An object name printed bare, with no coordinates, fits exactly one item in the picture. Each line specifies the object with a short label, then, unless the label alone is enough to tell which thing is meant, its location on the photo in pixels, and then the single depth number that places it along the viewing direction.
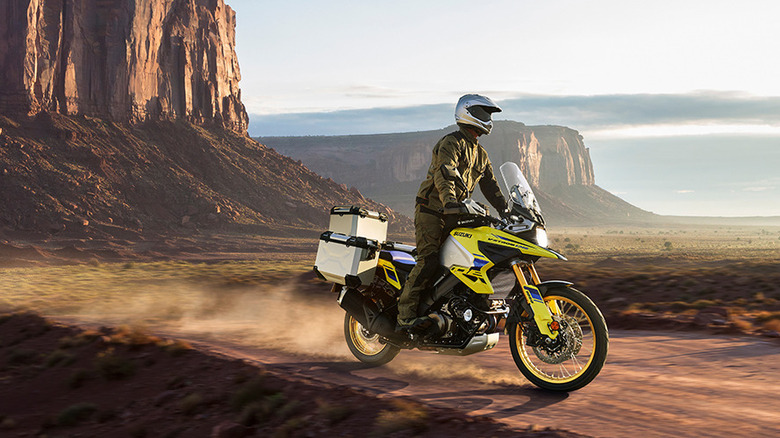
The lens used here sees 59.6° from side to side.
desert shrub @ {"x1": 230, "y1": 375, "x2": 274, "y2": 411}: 6.94
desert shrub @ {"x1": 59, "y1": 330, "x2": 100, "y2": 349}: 11.15
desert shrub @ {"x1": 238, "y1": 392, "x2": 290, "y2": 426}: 6.52
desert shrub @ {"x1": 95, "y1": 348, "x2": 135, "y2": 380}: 9.20
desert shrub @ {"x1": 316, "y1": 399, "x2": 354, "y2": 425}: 6.06
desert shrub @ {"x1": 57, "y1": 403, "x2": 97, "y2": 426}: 7.94
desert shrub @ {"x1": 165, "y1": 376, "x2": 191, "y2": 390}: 8.05
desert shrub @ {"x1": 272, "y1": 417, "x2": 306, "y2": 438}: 6.00
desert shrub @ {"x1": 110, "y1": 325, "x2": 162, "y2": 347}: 10.19
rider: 7.08
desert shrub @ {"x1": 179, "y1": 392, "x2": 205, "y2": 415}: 7.17
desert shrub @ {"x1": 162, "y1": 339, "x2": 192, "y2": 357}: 9.24
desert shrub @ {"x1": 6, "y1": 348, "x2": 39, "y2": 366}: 11.02
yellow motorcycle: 6.45
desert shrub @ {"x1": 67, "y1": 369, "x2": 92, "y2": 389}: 9.42
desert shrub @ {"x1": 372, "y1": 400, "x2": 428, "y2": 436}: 5.62
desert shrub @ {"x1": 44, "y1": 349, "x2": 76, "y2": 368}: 10.42
